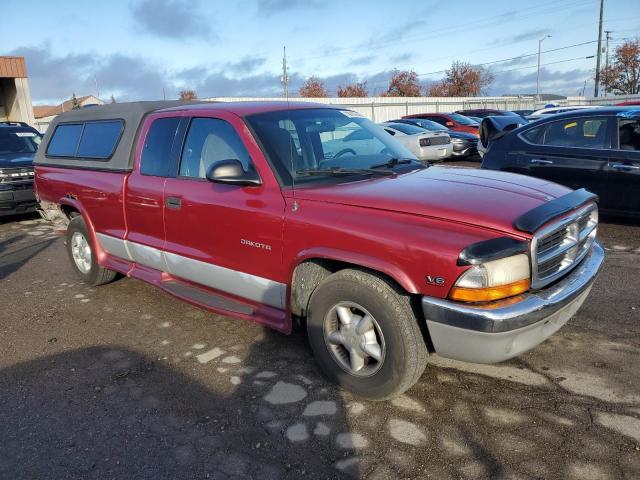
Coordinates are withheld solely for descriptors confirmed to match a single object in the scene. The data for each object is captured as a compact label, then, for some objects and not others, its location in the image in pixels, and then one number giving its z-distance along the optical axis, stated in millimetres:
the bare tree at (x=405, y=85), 64062
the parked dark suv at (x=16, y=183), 9164
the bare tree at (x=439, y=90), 68375
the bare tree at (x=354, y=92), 63594
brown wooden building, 22578
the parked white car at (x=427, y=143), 14109
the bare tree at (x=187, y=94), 66088
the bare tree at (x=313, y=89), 63481
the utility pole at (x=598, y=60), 47781
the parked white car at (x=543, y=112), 17084
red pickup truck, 2727
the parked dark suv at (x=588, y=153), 6441
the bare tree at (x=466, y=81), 65312
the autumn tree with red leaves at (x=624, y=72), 57906
